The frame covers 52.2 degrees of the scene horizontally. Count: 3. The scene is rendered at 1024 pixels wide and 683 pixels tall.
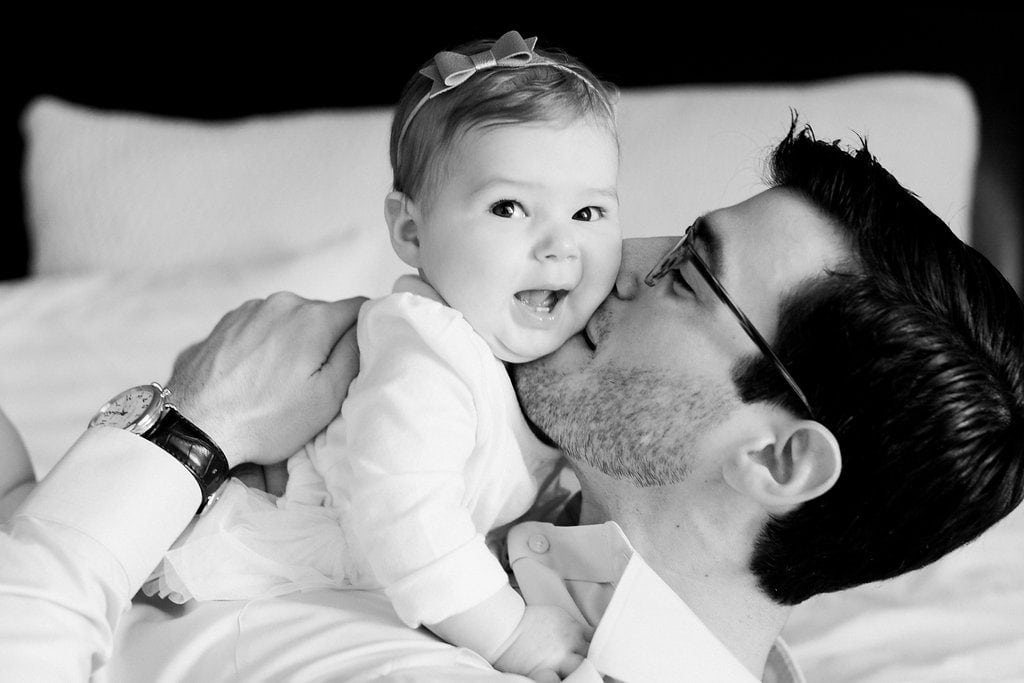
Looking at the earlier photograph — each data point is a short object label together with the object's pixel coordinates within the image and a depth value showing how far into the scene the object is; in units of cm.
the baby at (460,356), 121
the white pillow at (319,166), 233
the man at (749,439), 125
